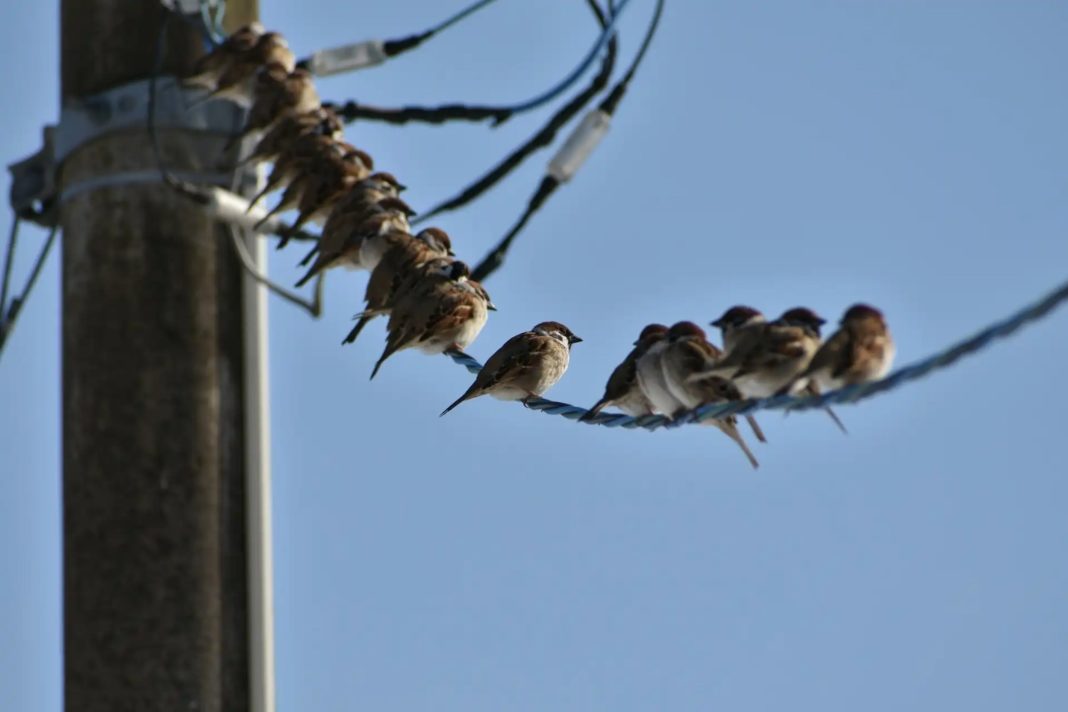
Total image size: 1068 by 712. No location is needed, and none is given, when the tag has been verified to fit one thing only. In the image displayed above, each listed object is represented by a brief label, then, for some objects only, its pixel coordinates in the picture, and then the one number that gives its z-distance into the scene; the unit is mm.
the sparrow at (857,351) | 8937
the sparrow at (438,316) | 11914
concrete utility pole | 12867
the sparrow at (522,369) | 11430
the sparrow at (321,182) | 13750
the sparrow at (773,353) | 9312
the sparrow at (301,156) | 13930
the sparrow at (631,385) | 10523
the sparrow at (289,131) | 14242
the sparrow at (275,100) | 14562
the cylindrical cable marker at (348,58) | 15687
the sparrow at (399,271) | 12336
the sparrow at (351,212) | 13133
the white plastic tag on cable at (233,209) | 14062
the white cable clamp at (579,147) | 15594
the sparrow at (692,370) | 9836
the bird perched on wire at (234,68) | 14523
